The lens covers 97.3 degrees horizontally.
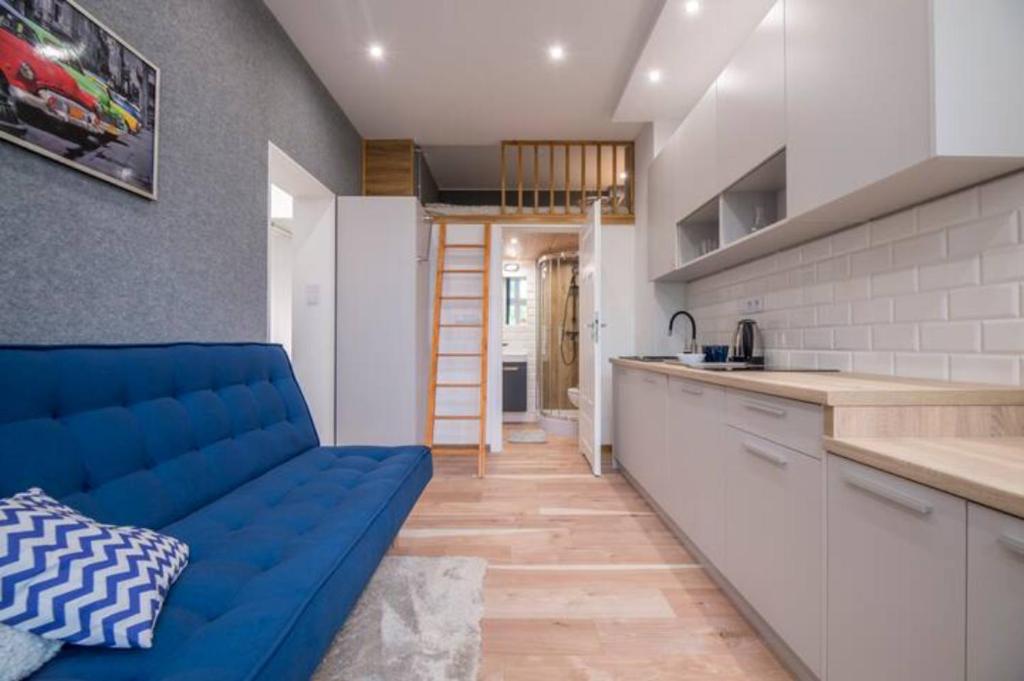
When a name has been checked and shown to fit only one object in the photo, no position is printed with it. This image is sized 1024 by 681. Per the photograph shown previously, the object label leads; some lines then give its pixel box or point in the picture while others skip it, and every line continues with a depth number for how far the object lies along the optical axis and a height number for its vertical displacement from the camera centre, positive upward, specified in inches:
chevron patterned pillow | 27.3 -15.5
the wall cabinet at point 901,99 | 43.3 +26.4
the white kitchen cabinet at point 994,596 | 27.3 -15.7
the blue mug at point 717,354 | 92.0 -1.5
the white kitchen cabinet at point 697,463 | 69.3 -20.1
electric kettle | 89.4 +0.5
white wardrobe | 131.6 +6.8
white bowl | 91.9 -2.4
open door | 127.7 +2.0
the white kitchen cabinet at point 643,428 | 95.5 -20.0
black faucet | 125.6 +6.4
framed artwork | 44.9 +28.3
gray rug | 52.6 -37.8
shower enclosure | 225.3 +6.8
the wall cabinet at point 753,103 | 68.2 +40.9
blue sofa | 29.7 -18.7
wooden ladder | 144.3 +0.3
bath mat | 174.6 -37.0
